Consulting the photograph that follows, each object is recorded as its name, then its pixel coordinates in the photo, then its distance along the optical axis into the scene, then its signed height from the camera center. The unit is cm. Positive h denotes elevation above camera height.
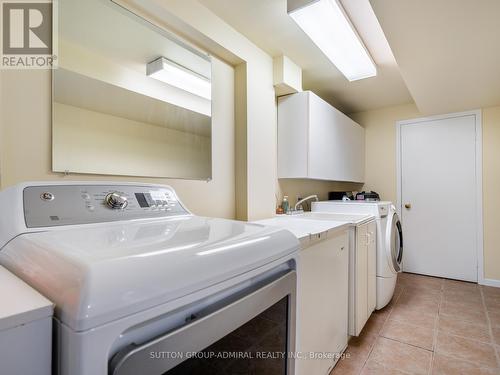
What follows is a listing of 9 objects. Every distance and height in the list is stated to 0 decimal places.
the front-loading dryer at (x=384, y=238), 242 -47
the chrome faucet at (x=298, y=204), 269 -16
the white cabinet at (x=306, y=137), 239 +49
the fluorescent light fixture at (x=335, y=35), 159 +108
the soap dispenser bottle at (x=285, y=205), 252 -16
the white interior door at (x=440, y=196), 322 -11
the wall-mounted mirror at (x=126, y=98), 118 +48
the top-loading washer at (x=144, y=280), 43 -18
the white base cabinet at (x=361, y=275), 187 -67
